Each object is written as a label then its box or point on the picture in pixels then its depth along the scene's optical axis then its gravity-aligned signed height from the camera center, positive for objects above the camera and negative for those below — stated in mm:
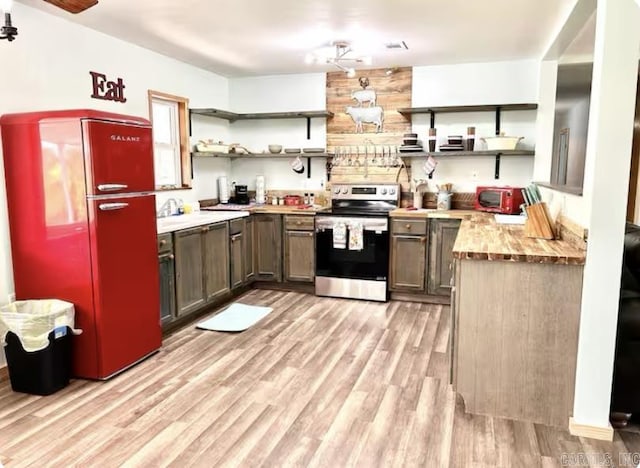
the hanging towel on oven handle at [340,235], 4719 -588
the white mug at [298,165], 5441 +128
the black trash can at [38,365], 2715 -1103
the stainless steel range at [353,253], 4660 -775
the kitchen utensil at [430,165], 4957 +123
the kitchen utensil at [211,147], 4859 +308
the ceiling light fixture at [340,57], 4035 +1094
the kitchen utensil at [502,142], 4535 +338
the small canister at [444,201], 4836 -248
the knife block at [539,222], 2854 -276
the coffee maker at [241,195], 5508 -223
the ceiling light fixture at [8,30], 2350 +724
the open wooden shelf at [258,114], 4957 +680
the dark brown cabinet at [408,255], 4582 -768
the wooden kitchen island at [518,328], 2373 -787
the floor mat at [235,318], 3970 -1268
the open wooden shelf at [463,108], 4578 +684
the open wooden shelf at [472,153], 4582 +236
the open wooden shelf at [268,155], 5243 +234
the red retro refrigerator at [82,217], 2787 -259
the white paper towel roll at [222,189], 5406 -152
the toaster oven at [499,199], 4430 -213
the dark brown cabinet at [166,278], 3596 -799
